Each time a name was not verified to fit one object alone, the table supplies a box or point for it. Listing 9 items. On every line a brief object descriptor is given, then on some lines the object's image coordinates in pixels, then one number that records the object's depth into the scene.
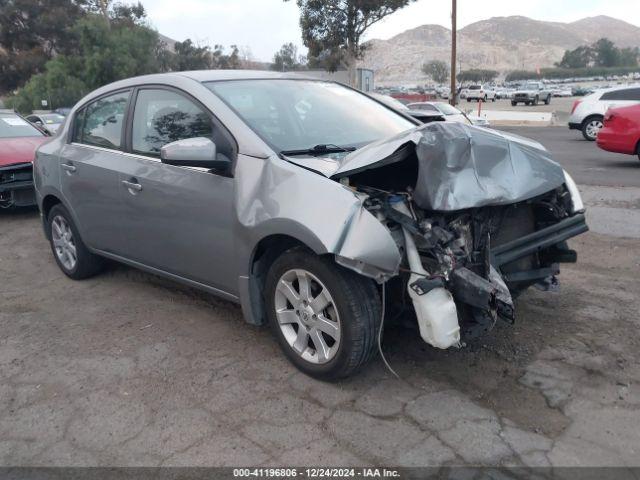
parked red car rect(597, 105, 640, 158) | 10.52
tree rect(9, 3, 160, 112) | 35.06
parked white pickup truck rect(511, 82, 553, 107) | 46.53
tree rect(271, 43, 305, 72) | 78.62
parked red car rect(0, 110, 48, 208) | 7.95
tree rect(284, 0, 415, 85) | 34.16
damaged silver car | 3.02
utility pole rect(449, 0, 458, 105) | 32.31
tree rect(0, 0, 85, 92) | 49.16
